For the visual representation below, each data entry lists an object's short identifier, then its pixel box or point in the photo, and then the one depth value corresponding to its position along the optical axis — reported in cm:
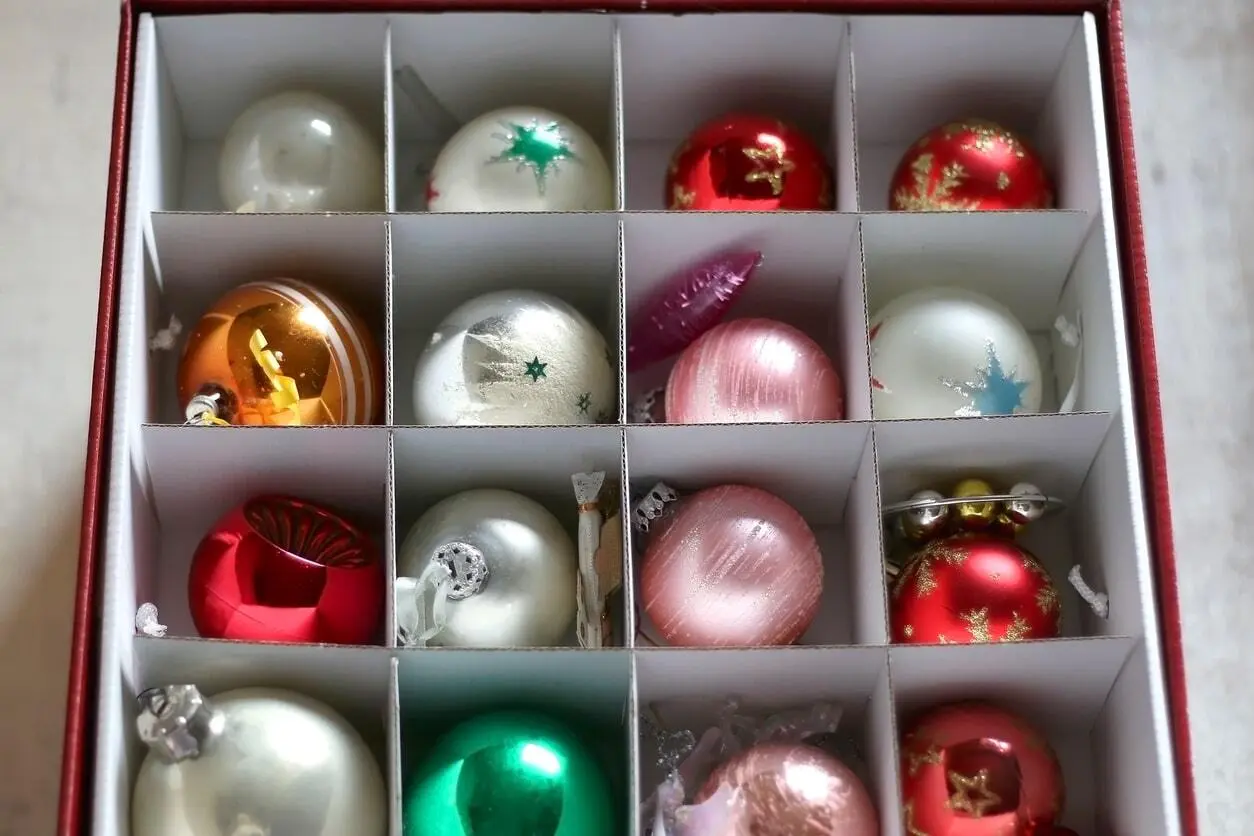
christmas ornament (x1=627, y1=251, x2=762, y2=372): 50
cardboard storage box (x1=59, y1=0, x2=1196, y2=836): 44
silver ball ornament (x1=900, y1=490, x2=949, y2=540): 48
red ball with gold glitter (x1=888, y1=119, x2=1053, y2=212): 50
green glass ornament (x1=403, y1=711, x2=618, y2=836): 43
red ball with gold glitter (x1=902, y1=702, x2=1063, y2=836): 44
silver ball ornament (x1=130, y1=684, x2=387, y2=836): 42
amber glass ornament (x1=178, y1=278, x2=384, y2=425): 47
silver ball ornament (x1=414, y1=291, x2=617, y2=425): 47
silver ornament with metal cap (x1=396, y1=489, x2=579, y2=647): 45
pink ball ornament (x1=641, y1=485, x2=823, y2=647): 46
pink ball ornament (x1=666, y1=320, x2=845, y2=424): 47
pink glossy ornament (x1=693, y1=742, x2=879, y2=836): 43
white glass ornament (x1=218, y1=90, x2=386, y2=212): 50
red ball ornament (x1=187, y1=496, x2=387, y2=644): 45
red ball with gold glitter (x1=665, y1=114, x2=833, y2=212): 50
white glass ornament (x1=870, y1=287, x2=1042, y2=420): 47
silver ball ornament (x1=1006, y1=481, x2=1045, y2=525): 48
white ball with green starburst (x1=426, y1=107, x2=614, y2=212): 49
